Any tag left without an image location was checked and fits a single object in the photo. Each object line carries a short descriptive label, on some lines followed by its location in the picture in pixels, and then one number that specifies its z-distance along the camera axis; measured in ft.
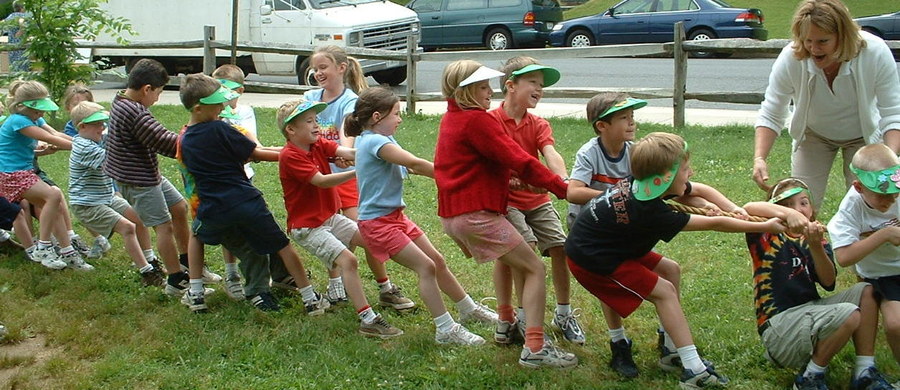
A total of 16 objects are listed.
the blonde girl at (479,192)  15.46
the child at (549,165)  16.35
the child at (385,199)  16.88
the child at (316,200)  17.93
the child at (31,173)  22.65
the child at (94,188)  21.44
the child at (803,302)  14.14
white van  55.47
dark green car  76.84
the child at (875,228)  13.92
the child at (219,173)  18.17
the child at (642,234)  13.67
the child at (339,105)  19.69
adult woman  15.67
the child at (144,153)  19.71
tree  37.45
